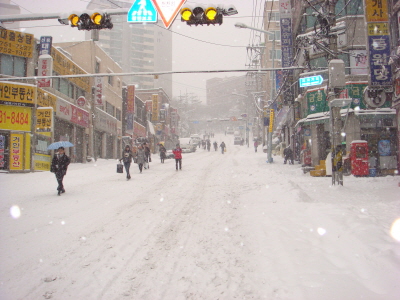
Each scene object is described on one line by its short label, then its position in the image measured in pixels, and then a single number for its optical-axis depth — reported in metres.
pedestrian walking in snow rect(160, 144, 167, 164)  23.78
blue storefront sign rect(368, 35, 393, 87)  11.06
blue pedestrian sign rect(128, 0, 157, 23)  6.94
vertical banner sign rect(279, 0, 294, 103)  21.03
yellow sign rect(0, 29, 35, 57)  16.82
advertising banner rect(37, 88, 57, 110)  18.31
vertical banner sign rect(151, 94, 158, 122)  45.41
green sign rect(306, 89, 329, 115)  17.30
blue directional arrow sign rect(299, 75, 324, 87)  11.14
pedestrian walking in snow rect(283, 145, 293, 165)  22.03
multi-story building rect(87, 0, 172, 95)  96.25
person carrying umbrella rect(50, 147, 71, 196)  9.73
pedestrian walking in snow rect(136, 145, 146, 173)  16.58
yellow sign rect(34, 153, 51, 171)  18.39
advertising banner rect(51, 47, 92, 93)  20.23
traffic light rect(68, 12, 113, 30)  7.38
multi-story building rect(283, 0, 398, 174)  14.93
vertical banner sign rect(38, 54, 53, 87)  17.50
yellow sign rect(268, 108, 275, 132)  22.67
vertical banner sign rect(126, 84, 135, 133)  35.41
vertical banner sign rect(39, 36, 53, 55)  18.16
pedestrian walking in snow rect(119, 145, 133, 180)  13.91
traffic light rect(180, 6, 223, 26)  7.00
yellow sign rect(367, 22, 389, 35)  10.91
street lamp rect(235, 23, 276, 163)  21.12
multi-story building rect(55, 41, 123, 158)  26.17
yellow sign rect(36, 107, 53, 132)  17.98
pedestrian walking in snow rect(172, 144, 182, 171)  17.70
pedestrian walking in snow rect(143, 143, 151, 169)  20.09
